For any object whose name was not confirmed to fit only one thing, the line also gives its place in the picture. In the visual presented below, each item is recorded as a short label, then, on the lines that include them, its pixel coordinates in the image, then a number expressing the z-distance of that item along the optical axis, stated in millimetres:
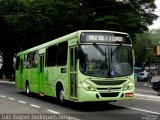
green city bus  16281
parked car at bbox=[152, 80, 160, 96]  25797
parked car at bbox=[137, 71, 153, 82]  64900
